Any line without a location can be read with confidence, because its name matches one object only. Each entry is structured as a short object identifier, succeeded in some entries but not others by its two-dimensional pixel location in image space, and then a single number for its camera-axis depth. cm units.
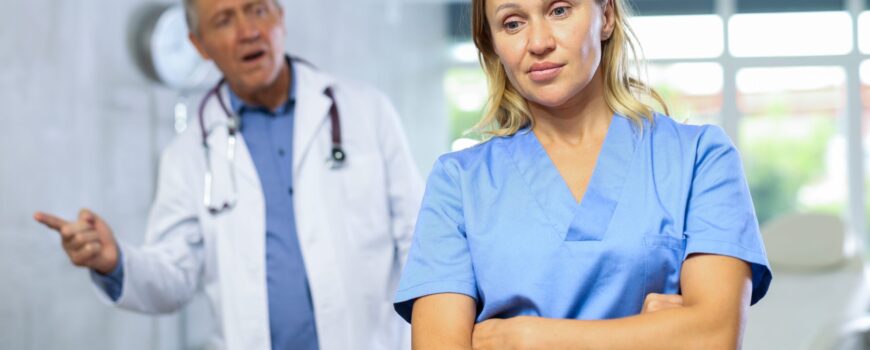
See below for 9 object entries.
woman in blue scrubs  111
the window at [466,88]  691
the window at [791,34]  639
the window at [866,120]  634
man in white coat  199
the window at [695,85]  649
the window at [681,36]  648
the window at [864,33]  635
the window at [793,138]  643
